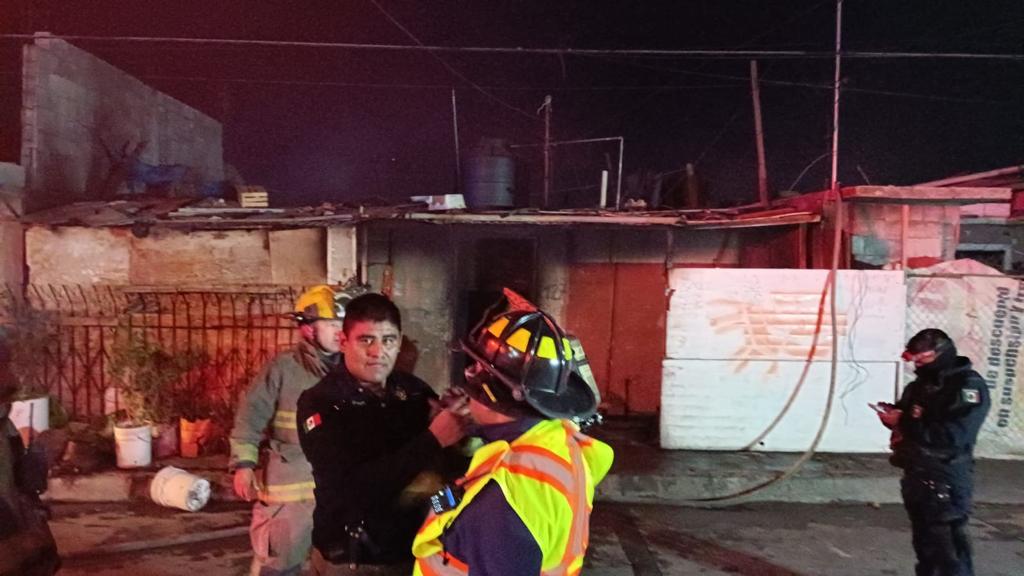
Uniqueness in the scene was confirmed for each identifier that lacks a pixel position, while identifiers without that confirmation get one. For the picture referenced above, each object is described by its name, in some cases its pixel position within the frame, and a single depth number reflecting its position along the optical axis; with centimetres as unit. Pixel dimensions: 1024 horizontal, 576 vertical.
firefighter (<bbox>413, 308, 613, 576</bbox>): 157
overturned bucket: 618
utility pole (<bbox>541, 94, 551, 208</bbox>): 1017
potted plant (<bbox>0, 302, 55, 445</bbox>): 740
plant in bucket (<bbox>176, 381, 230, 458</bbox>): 718
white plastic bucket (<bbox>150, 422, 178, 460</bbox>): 715
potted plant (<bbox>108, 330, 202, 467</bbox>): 681
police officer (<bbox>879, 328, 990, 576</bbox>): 432
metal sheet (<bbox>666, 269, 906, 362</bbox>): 742
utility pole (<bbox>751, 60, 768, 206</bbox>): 878
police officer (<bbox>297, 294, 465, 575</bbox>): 223
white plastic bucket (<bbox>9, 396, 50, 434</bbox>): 652
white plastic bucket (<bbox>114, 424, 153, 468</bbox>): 673
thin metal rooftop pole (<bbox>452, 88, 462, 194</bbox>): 980
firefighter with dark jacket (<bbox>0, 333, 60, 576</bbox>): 283
